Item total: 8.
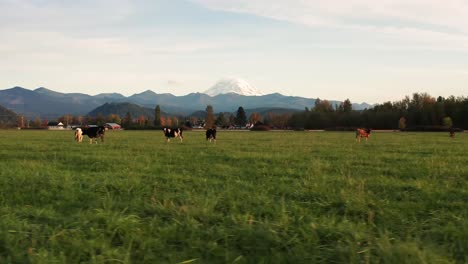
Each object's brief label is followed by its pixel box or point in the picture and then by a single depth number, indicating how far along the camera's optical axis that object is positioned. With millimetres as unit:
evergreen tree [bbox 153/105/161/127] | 182212
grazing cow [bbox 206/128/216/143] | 38462
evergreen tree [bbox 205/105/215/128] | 176125
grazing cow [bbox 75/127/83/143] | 36725
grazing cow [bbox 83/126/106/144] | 36188
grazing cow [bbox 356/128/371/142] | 41919
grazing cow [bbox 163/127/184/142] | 39047
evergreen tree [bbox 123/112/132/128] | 176750
